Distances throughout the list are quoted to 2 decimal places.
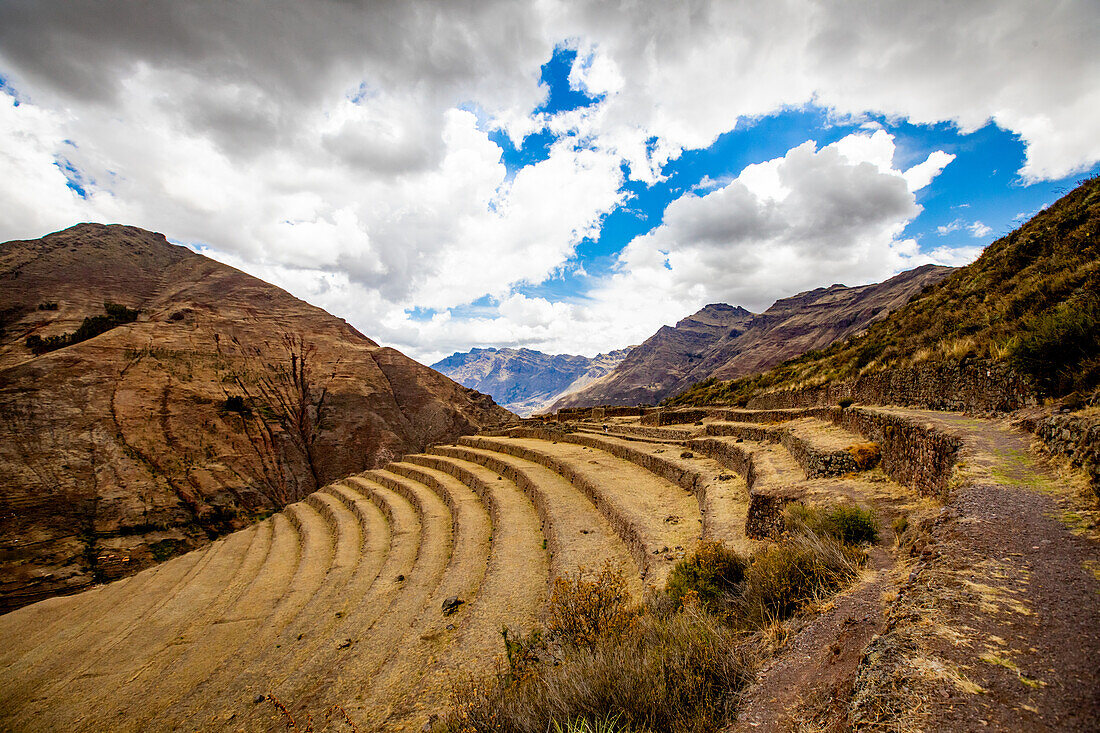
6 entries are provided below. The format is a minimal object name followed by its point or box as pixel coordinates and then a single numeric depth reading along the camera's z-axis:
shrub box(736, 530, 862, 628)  4.96
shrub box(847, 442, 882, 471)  8.46
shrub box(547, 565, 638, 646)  5.91
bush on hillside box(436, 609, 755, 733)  3.70
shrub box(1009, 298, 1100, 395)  6.47
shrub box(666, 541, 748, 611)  6.15
